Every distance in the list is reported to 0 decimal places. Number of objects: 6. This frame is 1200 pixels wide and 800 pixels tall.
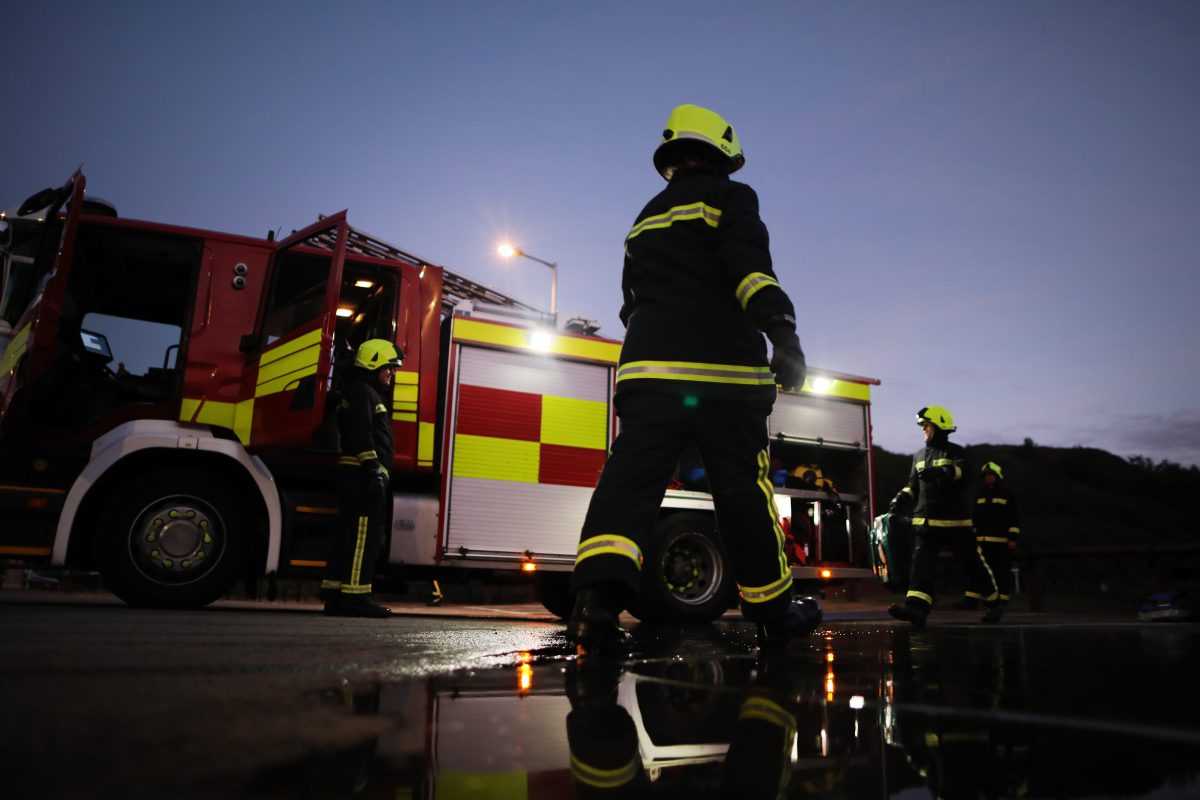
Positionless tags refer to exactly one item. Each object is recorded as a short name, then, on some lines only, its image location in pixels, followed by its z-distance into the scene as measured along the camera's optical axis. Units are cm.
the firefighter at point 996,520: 846
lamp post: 1569
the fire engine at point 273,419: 503
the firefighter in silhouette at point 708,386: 288
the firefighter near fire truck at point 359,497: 507
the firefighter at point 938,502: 650
